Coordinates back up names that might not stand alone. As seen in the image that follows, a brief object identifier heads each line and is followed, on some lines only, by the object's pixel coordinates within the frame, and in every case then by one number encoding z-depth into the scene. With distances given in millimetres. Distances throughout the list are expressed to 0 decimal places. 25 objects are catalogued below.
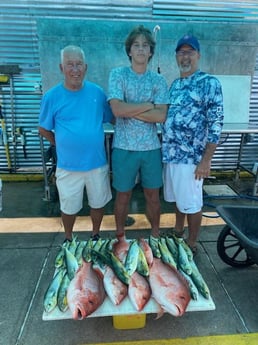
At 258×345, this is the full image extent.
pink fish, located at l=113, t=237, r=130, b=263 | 2337
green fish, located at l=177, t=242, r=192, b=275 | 2141
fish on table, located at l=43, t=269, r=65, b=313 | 1875
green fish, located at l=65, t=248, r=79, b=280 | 2084
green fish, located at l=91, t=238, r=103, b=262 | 2272
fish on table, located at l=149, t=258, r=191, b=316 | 1817
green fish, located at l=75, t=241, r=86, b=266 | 2238
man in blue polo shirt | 2389
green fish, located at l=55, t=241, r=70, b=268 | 2246
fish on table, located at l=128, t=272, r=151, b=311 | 1867
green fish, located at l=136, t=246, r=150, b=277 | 2037
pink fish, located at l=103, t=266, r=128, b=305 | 1902
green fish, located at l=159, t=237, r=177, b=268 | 2178
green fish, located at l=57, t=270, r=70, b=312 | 1873
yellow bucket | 1977
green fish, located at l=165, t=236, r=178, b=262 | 2316
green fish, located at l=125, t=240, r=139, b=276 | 2030
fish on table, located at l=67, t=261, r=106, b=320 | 1779
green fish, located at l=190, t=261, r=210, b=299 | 2006
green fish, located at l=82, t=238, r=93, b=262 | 2236
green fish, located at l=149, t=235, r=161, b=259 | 2260
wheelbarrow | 2484
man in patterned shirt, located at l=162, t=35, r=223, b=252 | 2334
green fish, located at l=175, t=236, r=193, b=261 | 2320
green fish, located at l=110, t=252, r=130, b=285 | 1968
